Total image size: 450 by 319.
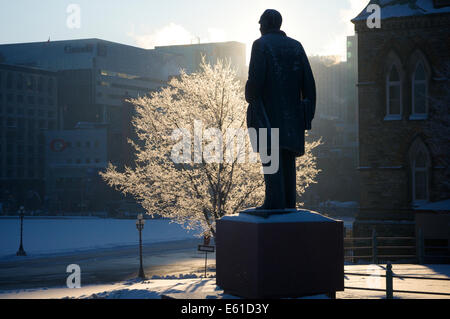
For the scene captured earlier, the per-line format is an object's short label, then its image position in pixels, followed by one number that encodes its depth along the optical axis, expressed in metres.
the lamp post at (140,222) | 36.75
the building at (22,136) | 117.88
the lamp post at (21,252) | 49.03
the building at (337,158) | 96.00
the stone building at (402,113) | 31.14
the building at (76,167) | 101.12
